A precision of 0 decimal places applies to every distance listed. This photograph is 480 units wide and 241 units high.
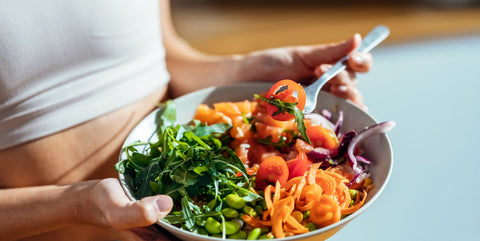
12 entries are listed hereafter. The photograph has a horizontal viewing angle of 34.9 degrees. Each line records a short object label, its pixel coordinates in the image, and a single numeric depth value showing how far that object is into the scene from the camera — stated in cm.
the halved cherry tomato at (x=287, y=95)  53
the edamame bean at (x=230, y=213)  51
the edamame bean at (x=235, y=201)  51
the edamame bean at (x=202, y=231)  50
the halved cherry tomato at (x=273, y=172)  53
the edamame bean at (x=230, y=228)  50
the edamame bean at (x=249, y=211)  51
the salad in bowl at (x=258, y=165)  50
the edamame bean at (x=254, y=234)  49
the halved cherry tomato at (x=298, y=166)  53
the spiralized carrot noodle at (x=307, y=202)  49
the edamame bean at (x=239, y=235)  50
